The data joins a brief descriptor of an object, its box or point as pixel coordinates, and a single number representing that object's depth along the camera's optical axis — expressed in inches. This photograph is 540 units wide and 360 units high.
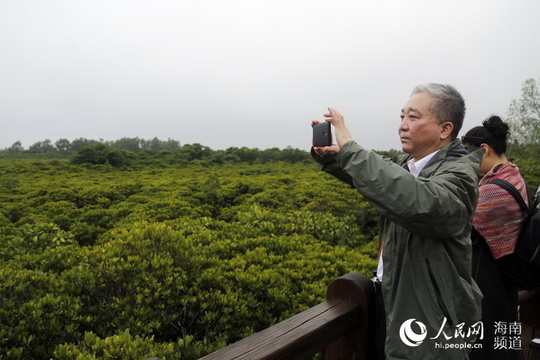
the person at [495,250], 82.5
